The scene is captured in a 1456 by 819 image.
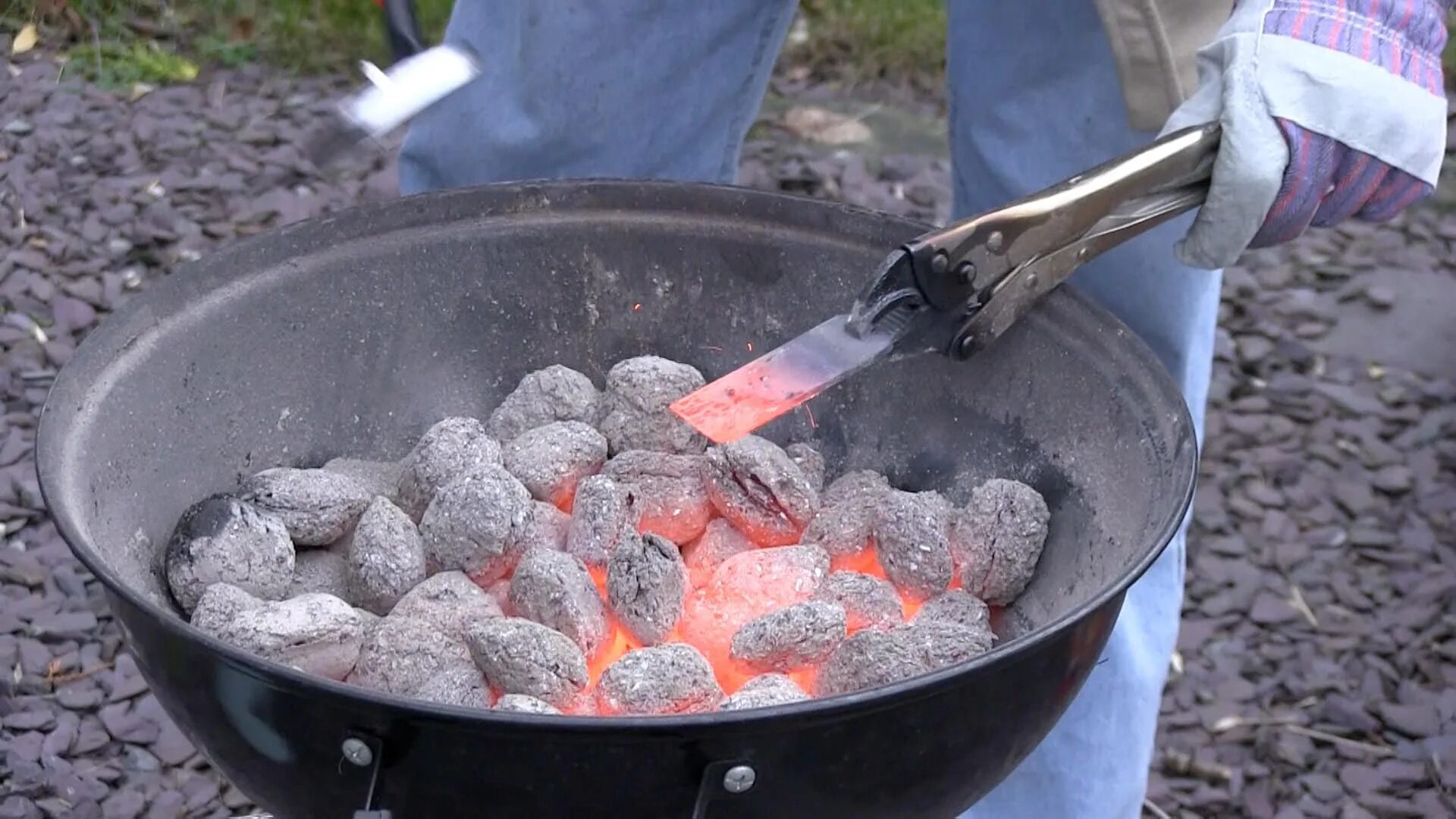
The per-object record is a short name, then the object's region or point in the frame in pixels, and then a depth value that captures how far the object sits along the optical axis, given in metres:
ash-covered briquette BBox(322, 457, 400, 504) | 1.39
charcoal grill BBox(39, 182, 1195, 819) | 1.15
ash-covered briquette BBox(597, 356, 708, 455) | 1.41
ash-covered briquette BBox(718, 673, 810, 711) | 1.23
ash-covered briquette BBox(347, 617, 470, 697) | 1.26
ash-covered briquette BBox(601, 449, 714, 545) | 1.38
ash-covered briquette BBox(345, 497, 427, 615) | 1.32
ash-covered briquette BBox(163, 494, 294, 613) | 1.30
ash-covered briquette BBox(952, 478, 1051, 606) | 1.34
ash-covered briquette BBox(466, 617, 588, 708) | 1.25
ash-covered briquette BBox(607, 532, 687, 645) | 1.30
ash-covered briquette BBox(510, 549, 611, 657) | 1.29
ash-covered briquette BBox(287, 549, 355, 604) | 1.34
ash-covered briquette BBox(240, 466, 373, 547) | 1.34
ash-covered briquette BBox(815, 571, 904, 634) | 1.32
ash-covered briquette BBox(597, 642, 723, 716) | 1.24
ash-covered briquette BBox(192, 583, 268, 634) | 1.27
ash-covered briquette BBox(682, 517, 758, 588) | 1.38
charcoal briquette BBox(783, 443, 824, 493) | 1.42
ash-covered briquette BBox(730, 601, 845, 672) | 1.28
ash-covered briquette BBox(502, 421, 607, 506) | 1.38
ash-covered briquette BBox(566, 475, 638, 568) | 1.34
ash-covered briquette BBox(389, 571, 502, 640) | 1.29
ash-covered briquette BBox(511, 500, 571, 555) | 1.34
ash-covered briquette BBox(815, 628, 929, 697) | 1.25
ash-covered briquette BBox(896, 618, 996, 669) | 1.26
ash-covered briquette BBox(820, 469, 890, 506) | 1.39
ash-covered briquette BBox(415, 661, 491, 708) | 1.24
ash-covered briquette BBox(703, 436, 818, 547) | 1.37
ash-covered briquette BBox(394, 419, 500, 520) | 1.37
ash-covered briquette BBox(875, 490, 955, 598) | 1.34
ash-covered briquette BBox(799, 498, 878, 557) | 1.36
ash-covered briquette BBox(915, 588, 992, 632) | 1.32
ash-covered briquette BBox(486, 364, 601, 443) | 1.42
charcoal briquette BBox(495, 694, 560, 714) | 1.22
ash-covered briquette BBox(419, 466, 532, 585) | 1.33
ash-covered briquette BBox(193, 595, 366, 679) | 1.25
